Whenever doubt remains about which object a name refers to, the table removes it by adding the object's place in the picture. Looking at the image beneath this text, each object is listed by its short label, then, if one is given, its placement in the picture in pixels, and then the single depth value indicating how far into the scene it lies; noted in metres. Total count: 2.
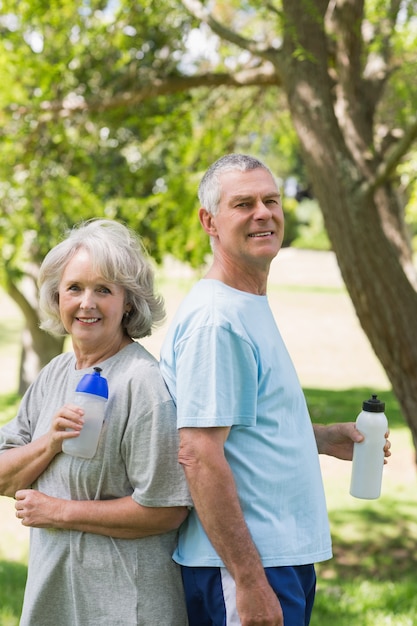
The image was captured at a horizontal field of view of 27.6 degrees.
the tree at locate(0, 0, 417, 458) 5.14
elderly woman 2.12
